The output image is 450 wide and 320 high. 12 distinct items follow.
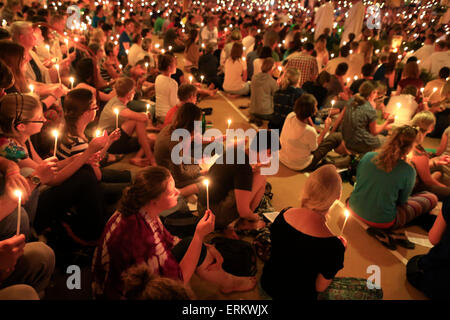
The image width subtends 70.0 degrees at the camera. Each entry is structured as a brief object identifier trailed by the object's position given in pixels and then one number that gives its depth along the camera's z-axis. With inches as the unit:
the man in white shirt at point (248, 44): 342.0
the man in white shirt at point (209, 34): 377.7
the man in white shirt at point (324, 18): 445.1
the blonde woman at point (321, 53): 305.0
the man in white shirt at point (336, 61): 267.3
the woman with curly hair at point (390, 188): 118.1
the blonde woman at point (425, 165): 139.7
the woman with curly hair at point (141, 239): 67.8
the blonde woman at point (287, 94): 199.0
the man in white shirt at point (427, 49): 307.1
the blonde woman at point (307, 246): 78.0
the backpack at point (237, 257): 102.4
